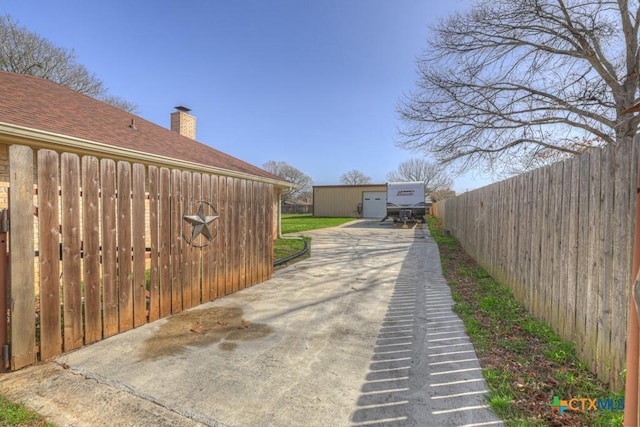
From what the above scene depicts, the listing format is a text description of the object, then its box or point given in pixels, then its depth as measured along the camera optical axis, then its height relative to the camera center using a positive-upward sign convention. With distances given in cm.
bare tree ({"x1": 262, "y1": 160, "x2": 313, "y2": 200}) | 5588 +590
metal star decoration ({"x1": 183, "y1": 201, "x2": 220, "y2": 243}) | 434 -25
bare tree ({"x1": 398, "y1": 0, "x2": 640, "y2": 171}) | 805 +359
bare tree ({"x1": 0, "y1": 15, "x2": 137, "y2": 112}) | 1559 +790
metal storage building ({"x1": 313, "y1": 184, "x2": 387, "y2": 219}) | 3375 +47
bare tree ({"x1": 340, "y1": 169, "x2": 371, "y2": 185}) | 6141 +541
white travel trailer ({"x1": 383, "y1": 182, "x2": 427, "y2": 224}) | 2145 +28
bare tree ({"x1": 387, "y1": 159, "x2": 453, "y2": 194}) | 4622 +473
